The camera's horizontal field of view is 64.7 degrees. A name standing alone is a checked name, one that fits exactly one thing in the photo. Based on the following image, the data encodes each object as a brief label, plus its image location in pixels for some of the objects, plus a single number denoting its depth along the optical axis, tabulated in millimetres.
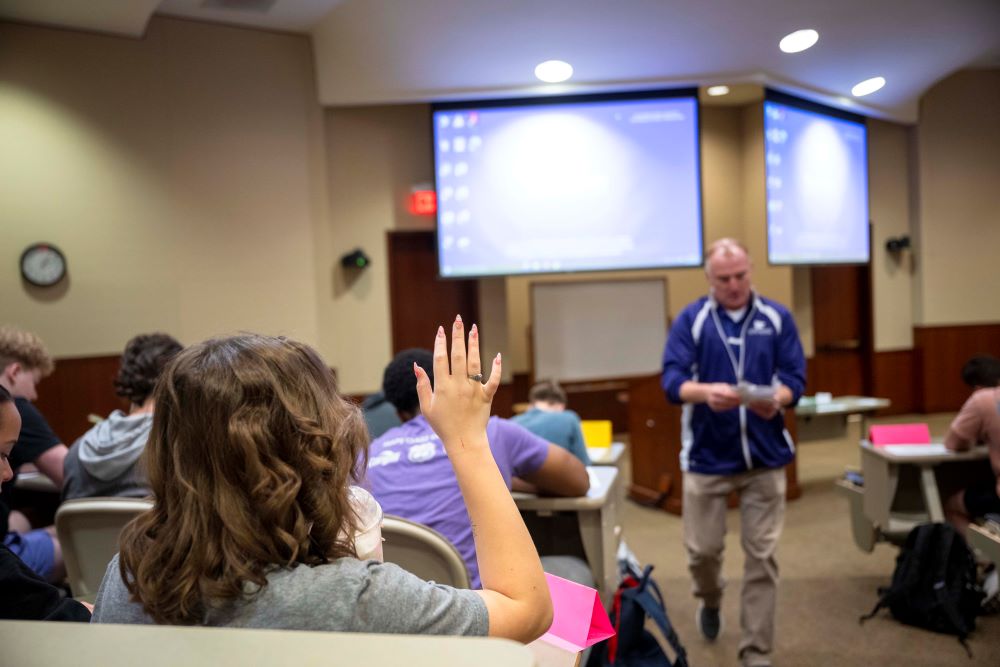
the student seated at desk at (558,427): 2797
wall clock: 5066
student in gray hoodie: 2340
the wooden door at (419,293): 6445
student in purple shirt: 1930
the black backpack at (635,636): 2166
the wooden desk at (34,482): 3148
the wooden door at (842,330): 8117
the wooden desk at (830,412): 5242
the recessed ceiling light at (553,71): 4988
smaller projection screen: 5551
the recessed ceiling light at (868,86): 5855
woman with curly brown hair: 877
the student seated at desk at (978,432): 3166
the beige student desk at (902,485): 3334
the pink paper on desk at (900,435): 3521
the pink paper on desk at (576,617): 1133
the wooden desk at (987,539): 2566
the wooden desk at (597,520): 2240
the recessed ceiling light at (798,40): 4720
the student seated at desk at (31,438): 2691
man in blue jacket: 2770
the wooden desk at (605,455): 3203
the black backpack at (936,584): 3037
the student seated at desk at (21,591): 1146
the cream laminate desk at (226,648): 513
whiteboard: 6074
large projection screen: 5145
